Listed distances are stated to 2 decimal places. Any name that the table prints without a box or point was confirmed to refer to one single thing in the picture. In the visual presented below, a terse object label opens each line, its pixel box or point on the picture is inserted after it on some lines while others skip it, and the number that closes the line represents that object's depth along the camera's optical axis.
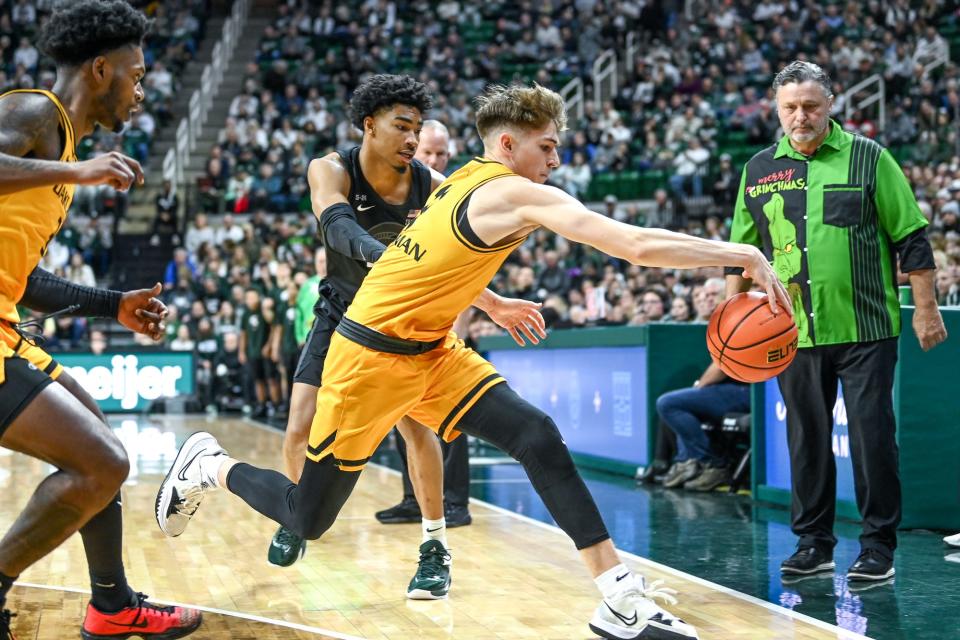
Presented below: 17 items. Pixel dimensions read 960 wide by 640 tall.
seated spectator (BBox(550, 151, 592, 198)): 18.88
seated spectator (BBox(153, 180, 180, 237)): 20.39
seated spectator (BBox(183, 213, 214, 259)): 19.80
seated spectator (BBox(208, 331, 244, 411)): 17.31
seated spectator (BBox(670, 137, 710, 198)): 17.75
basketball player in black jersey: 4.68
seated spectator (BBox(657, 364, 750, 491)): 7.98
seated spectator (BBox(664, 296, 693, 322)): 9.84
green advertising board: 15.98
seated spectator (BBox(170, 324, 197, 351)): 17.06
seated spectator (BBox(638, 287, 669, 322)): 10.14
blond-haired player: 3.63
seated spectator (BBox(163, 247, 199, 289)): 18.78
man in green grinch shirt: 4.76
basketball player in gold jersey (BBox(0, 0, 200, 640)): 3.20
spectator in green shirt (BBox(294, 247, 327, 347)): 11.20
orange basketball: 4.28
